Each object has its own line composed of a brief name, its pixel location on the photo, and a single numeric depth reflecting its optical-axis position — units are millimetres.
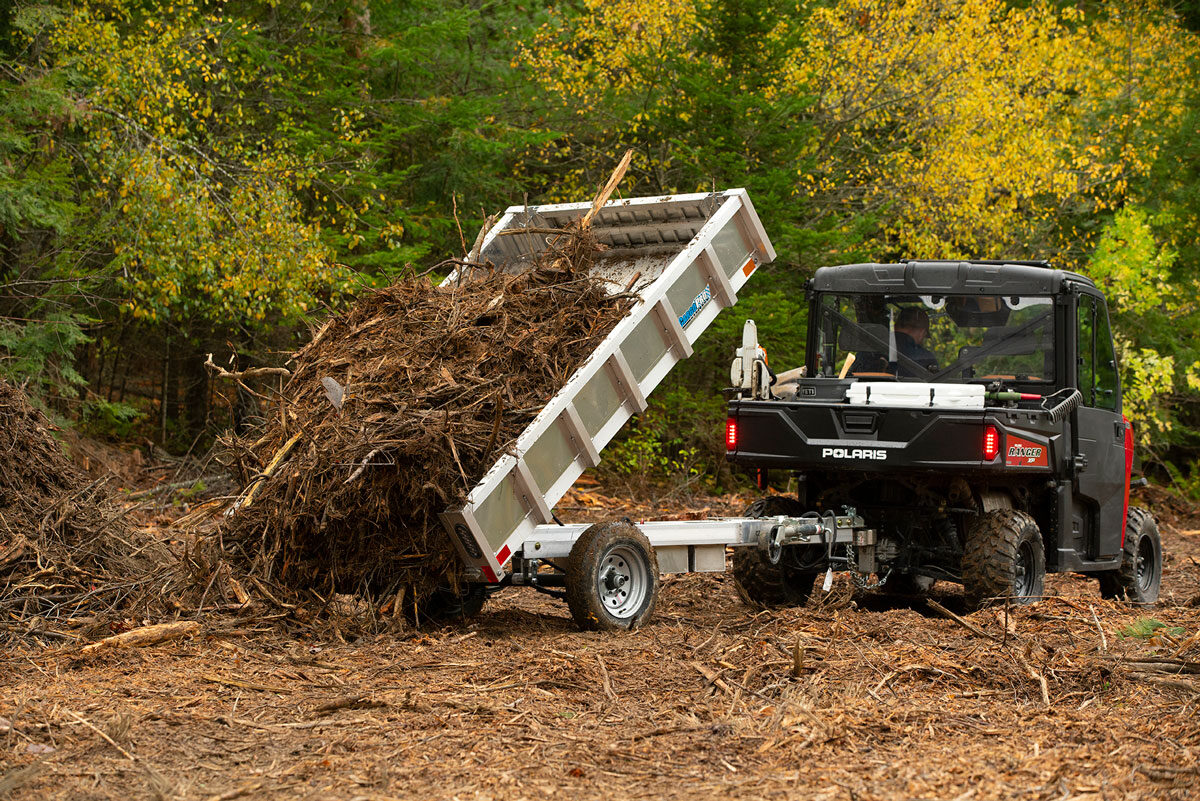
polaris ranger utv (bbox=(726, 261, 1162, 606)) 18094
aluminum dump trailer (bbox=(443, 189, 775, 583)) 15914
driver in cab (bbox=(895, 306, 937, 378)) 19609
